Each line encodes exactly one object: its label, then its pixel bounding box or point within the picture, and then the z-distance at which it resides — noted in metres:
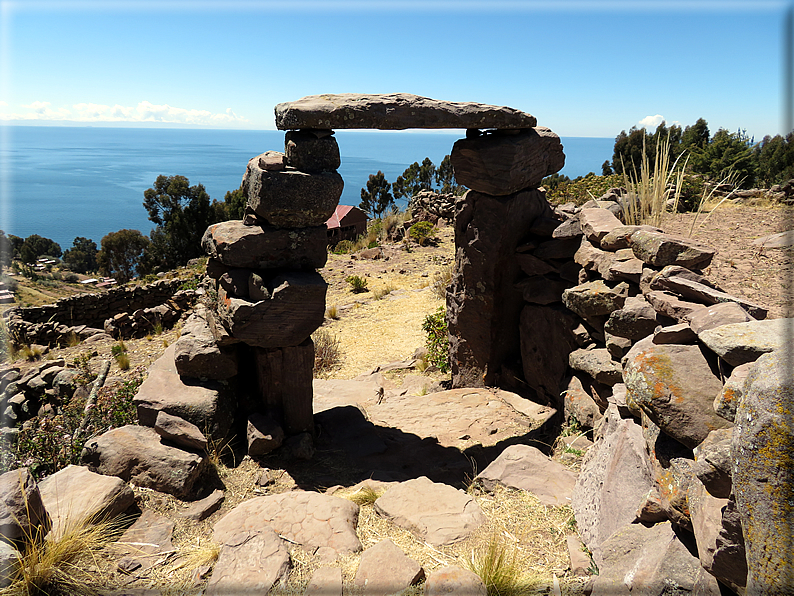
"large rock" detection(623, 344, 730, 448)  2.58
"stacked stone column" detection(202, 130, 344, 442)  4.78
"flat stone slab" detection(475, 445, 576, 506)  3.92
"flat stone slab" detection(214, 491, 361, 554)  3.44
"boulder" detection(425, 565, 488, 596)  2.61
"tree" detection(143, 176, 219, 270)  27.75
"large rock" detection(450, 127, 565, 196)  5.64
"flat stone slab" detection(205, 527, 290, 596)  2.89
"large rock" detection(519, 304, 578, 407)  5.71
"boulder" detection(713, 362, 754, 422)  2.19
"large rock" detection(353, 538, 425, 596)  2.79
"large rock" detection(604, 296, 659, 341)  3.99
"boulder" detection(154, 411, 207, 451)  4.48
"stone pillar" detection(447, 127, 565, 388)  5.77
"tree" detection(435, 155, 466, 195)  50.69
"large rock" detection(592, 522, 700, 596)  2.28
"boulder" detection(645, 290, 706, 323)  3.41
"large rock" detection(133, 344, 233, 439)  4.70
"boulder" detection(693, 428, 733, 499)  2.18
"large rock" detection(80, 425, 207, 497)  4.16
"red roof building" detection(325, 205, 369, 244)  25.42
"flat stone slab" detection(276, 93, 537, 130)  4.58
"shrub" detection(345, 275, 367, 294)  12.86
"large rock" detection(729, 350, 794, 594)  1.74
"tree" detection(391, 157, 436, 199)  46.69
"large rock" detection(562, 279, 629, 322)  4.62
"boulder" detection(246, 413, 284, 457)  4.92
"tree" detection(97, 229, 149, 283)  32.75
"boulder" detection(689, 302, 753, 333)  2.89
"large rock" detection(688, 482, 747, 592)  1.99
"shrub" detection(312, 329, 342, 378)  8.72
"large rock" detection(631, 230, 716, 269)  4.05
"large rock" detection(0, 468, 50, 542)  3.02
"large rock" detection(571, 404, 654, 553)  3.04
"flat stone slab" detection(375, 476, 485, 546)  3.45
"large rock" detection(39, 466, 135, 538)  3.38
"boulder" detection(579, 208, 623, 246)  5.34
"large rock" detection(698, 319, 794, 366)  2.35
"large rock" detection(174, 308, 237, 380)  5.07
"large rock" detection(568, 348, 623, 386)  4.55
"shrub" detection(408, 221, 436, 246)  17.24
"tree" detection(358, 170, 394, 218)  47.36
